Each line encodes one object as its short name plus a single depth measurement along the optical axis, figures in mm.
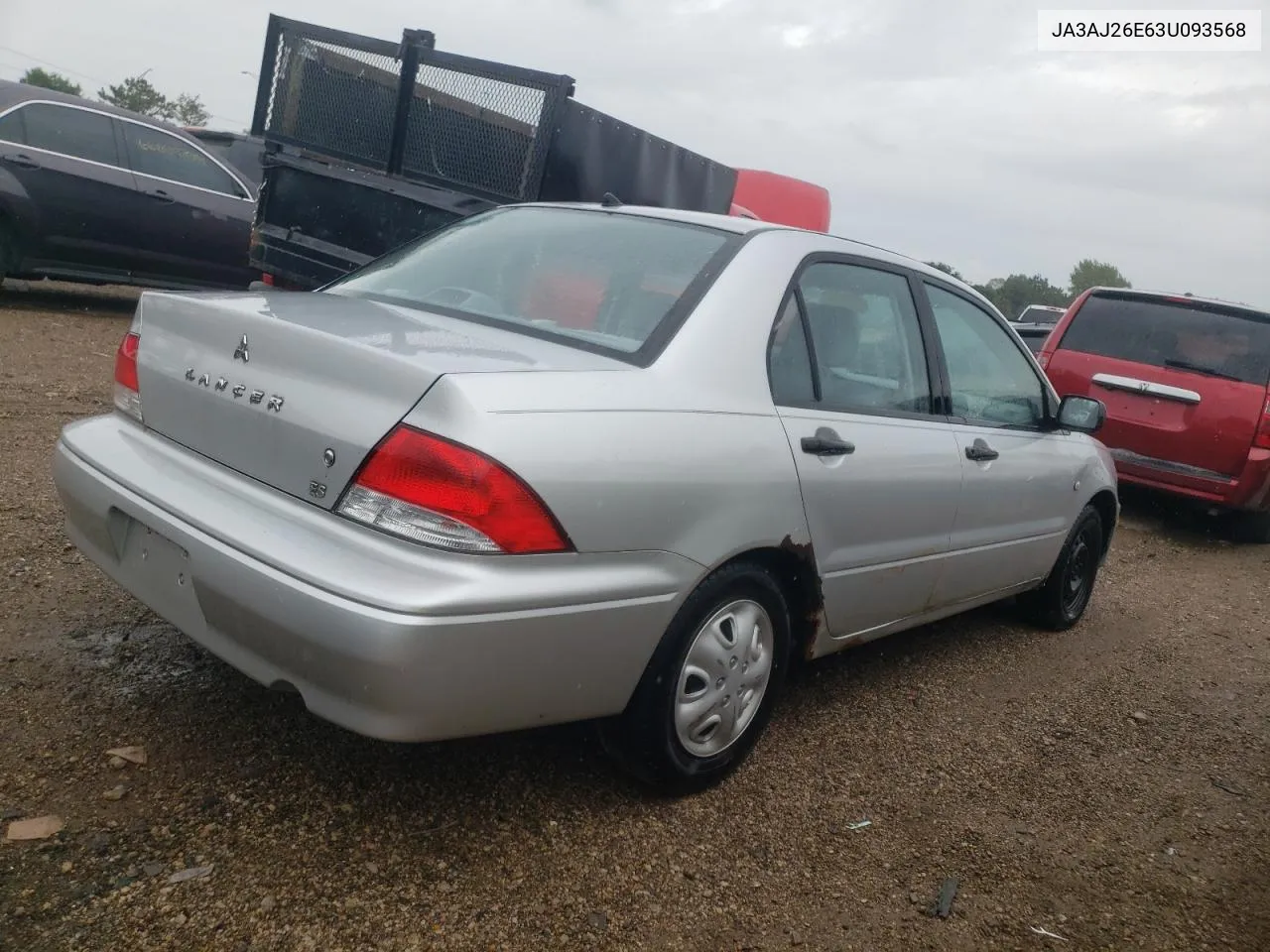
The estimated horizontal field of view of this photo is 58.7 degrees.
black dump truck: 6840
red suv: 7242
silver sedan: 2264
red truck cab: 12906
